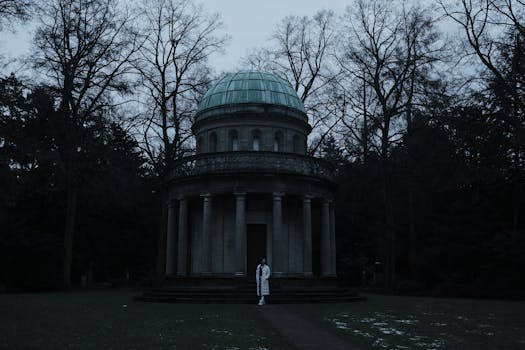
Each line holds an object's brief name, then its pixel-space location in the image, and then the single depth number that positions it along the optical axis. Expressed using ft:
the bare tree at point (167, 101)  110.83
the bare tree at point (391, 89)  104.12
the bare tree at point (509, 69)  66.54
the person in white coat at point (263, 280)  68.69
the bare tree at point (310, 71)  130.72
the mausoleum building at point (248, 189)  83.15
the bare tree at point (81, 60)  69.16
